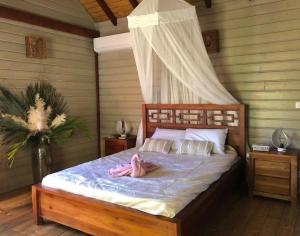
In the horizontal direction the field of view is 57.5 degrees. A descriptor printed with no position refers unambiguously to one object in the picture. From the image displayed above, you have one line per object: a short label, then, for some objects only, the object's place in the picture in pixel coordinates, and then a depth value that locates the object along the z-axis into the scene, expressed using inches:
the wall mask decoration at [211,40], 154.6
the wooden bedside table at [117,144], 183.1
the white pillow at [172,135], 152.7
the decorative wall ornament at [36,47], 159.0
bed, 85.3
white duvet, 87.7
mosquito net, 128.2
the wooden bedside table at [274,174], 126.4
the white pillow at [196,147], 139.9
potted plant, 142.2
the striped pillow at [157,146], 149.7
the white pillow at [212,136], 142.8
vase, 150.3
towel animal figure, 108.5
